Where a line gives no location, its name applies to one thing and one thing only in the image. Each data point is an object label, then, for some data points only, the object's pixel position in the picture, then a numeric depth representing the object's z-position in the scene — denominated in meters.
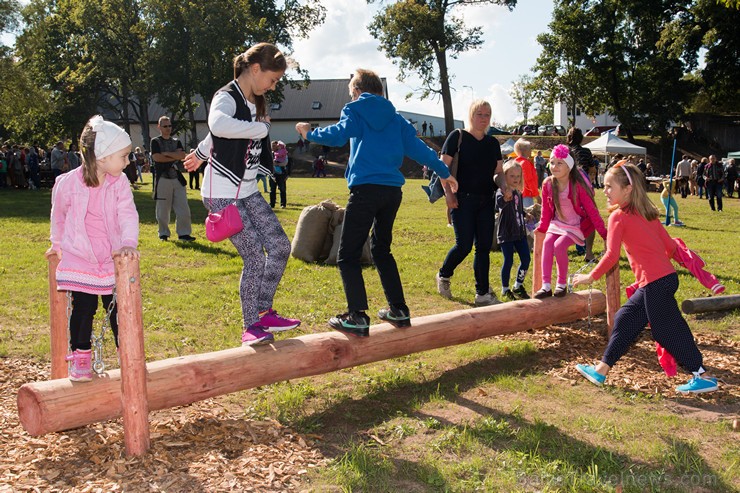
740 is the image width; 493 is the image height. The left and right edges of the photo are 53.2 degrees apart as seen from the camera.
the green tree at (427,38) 54.12
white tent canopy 36.00
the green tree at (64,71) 55.32
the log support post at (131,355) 4.31
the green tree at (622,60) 53.28
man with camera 12.37
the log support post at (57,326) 5.02
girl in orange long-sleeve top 5.64
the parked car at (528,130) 63.19
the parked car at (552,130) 61.85
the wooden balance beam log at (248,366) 4.41
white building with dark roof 74.69
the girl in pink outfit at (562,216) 7.39
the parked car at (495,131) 60.08
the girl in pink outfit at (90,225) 4.64
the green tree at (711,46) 43.10
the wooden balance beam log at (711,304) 7.75
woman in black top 8.17
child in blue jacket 5.64
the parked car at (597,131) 61.61
